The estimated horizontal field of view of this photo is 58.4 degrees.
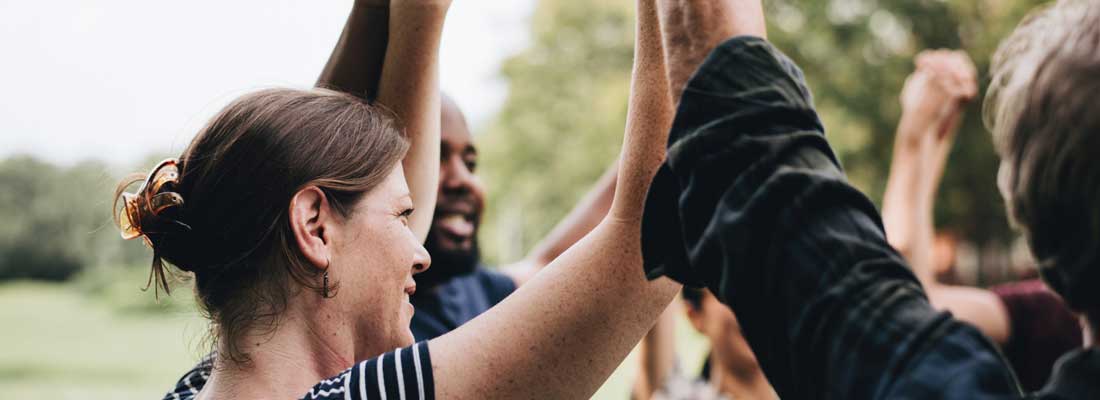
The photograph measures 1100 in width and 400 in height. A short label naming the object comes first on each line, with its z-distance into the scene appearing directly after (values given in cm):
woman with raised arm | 160
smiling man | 347
